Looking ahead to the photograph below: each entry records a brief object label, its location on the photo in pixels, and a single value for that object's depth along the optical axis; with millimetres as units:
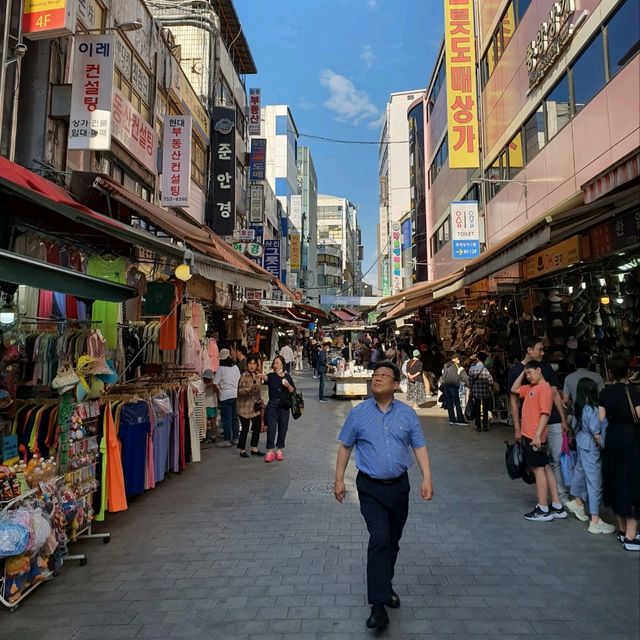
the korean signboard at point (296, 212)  55766
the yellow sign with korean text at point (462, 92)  16859
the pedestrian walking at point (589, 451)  5102
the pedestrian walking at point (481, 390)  10625
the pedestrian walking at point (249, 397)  8477
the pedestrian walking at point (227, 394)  9516
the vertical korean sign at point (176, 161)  12711
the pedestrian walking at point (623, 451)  4684
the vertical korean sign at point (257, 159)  25531
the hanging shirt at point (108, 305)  5836
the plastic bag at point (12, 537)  3623
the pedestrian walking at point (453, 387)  11773
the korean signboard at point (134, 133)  10146
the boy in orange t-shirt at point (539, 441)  5375
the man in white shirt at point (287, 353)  18444
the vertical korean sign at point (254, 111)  25719
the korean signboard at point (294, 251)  42906
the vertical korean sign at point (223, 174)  18000
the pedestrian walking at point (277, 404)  8359
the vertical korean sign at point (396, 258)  38678
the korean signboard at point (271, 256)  27703
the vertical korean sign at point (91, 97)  8359
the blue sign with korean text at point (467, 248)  17047
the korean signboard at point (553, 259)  6889
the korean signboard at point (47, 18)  7242
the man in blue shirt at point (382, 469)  3418
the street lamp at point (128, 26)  7680
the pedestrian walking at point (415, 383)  14781
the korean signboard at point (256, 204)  25906
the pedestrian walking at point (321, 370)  16484
